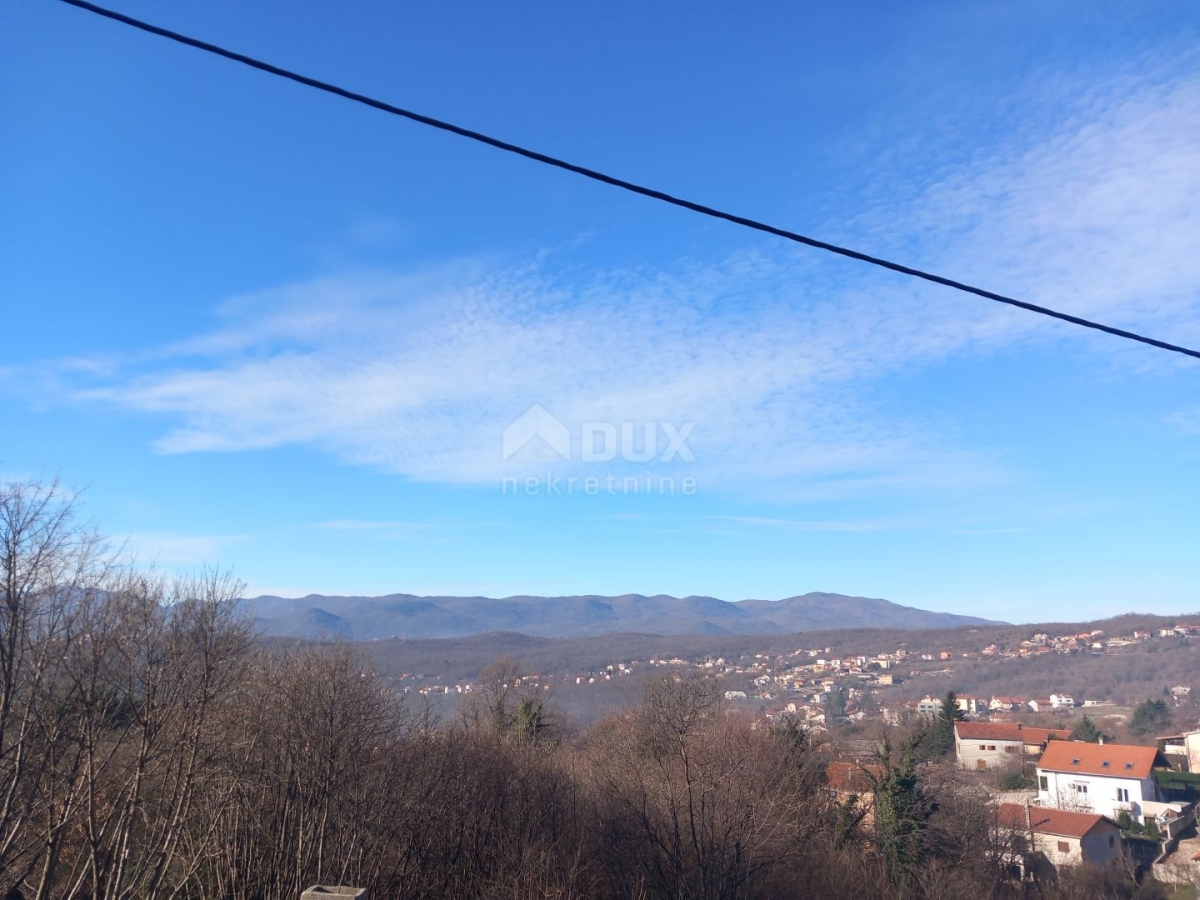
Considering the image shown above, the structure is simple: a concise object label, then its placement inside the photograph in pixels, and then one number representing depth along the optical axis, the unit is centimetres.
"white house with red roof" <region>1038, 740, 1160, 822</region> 4093
